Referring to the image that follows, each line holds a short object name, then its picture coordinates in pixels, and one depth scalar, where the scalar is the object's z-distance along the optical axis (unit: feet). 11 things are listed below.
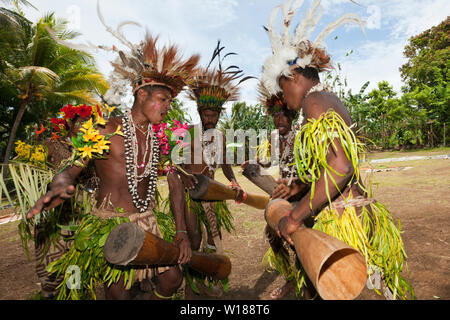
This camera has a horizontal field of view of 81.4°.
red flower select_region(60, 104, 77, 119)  9.77
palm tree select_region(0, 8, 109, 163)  40.01
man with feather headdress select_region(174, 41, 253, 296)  11.36
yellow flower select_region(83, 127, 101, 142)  6.66
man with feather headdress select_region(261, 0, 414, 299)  5.20
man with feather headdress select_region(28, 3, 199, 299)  6.73
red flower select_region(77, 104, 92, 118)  9.82
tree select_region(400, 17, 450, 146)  70.13
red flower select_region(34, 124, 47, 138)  10.31
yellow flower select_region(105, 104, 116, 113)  8.01
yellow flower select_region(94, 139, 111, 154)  6.75
